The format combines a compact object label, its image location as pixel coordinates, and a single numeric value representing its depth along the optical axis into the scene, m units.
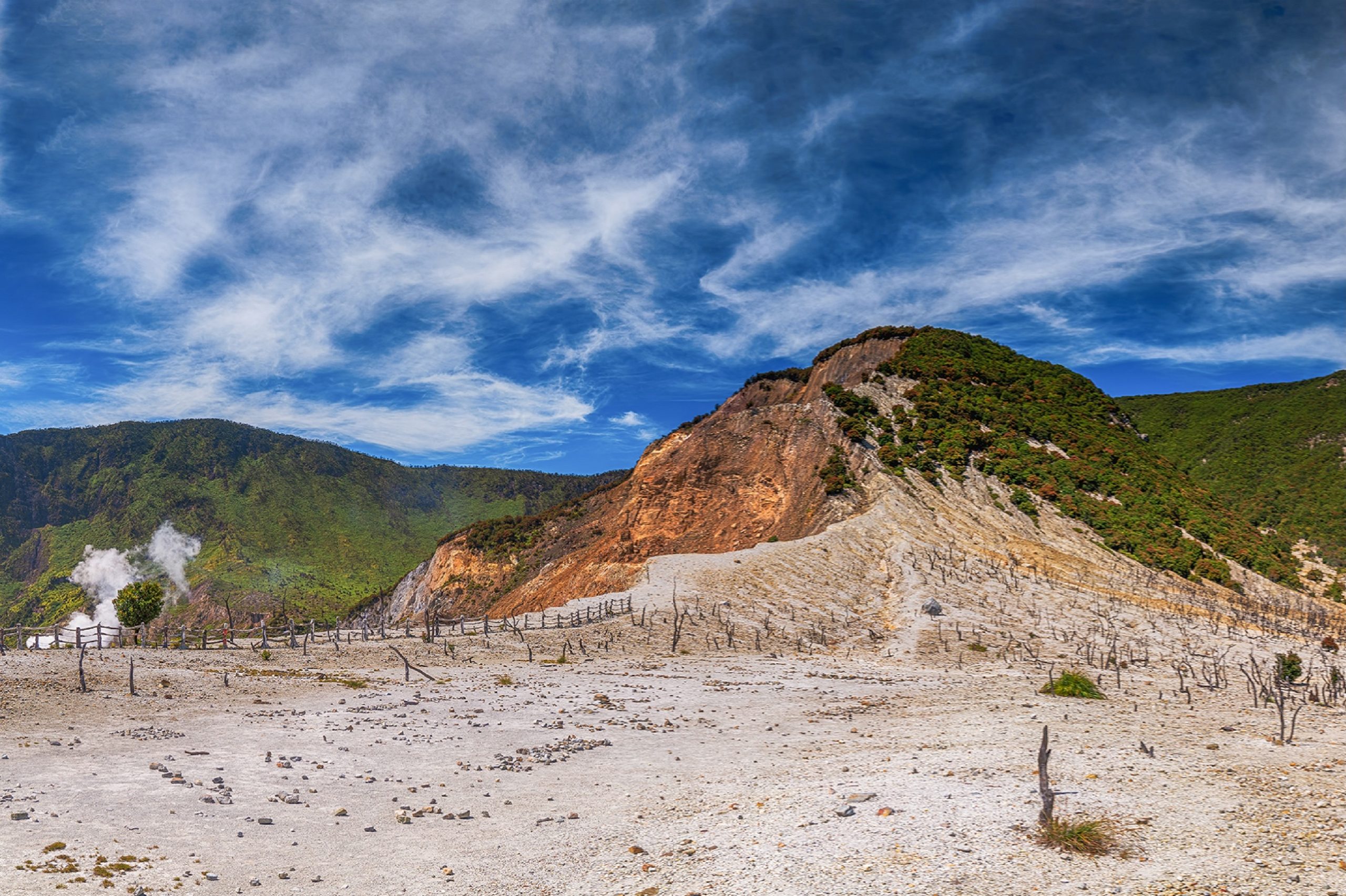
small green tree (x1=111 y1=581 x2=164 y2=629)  51.06
